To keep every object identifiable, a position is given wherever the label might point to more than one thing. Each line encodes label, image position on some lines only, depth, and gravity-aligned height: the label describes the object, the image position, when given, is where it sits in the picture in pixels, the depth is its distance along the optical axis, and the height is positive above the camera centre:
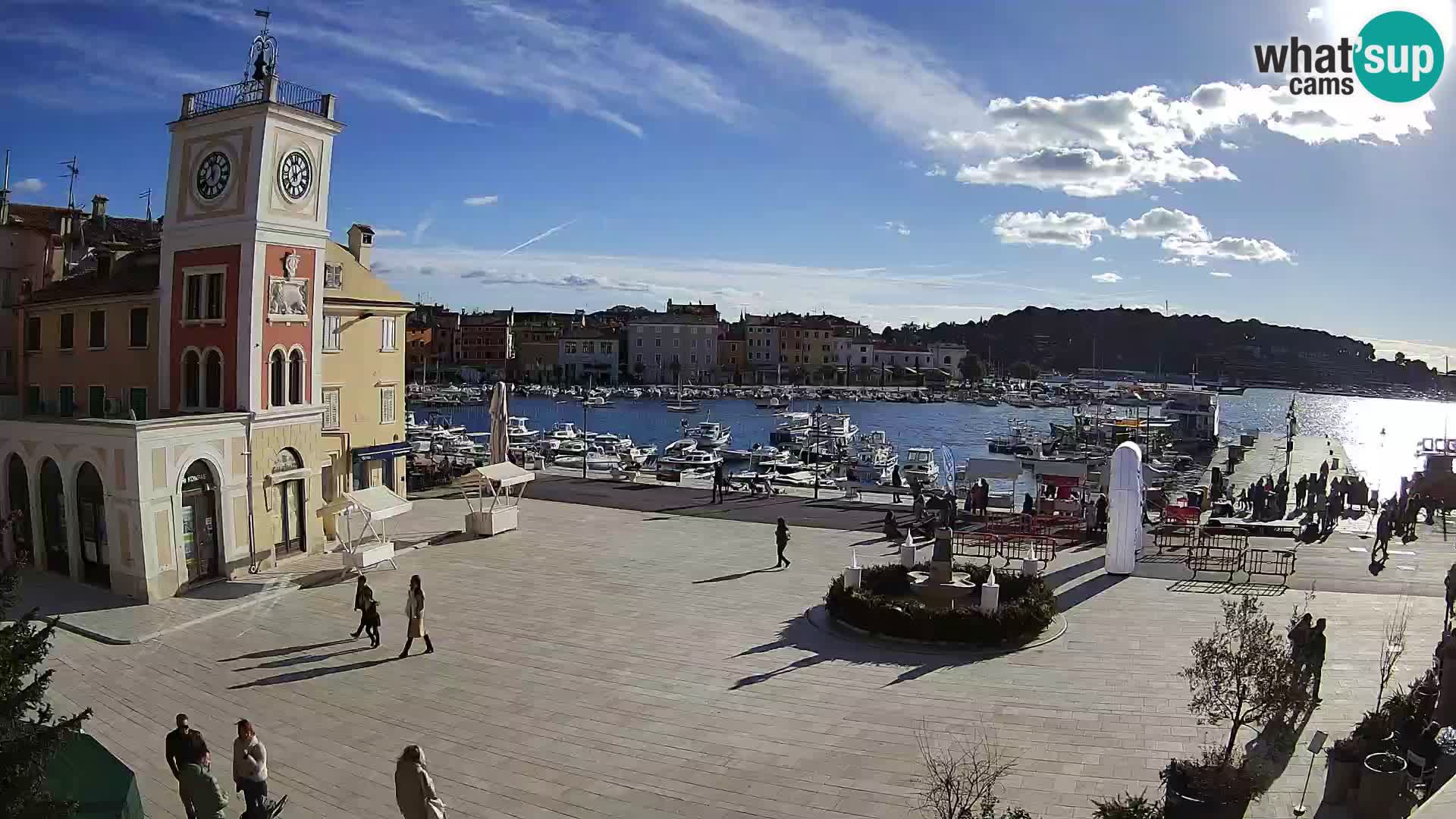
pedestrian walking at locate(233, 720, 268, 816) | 9.04 -3.98
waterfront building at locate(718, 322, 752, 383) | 148.50 +2.97
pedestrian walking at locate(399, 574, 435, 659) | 14.30 -3.81
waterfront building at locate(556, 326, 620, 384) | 147.12 +2.16
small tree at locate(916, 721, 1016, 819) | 7.70 -4.15
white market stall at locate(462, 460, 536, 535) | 24.16 -3.69
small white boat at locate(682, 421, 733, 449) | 70.62 -4.79
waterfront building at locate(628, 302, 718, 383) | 144.75 +4.04
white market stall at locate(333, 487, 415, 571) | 19.91 -3.23
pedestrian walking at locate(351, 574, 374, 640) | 14.84 -3.70
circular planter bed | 14.35 -3.76
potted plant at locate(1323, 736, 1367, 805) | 8.89 -3.65
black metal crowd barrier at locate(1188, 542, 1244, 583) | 19.67 -3.78
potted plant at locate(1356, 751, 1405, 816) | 8.47 -3.65
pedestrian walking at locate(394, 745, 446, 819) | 8.12 -3.70
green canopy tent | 8.16 -3.86
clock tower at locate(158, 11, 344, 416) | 20.42 +2.58
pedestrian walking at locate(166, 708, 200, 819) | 9.20 -3.86
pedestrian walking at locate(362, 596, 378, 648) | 14.80 -4.05
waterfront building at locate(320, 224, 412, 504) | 27.02 -0.39
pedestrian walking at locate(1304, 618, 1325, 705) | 11.50 -3.30
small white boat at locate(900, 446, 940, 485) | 51.09 -5.04
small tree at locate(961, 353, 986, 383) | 177.00 +2.05
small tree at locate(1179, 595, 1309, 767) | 8.74 -2.76
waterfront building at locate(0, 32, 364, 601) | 18.02 -0.55
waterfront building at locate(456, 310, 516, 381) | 142.88 +3.42
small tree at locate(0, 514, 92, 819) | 6.56 -2.75
